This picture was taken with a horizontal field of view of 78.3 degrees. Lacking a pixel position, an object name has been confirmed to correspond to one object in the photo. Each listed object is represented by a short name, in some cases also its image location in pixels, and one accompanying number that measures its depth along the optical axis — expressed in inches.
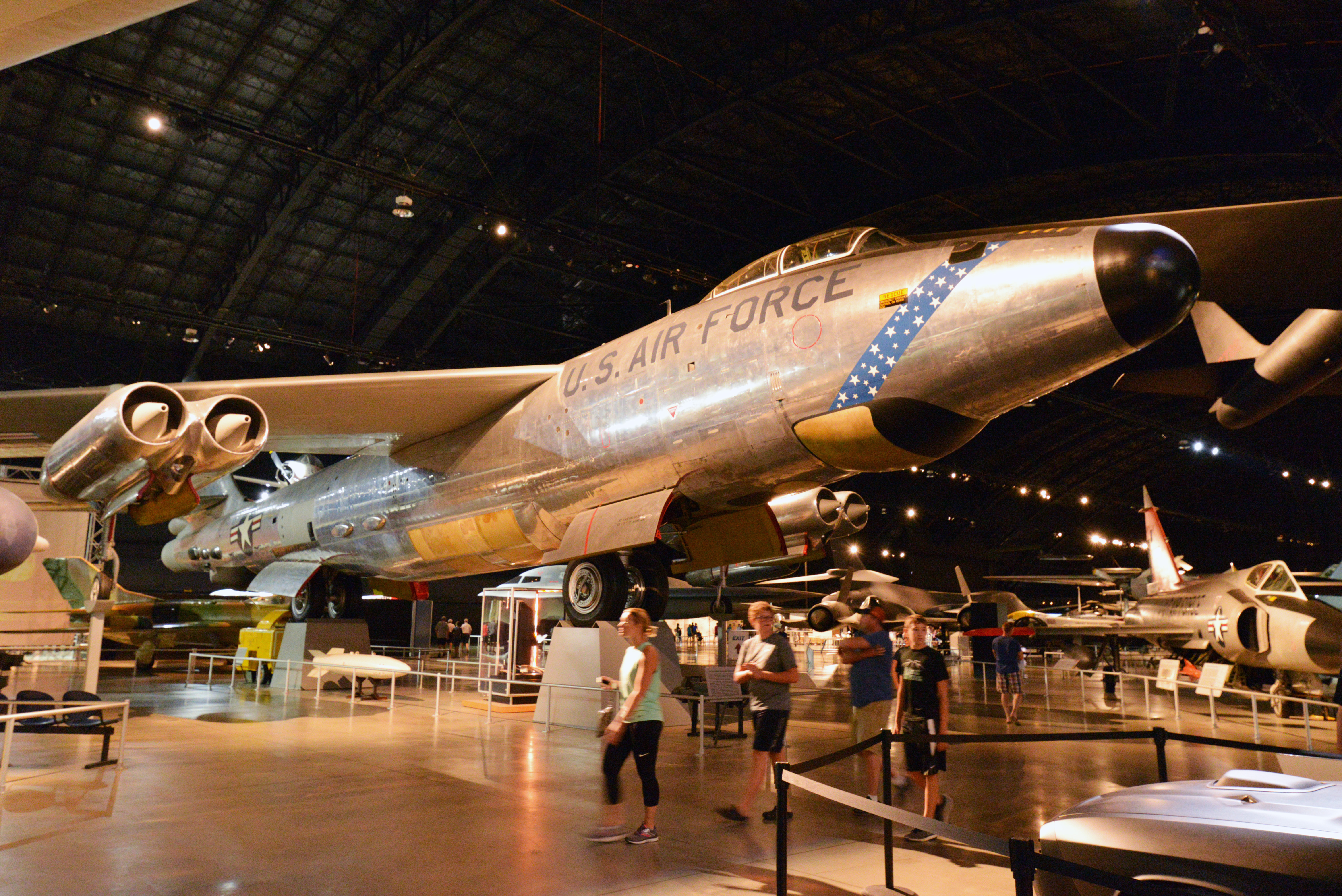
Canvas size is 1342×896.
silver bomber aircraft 220.1
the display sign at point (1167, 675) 552.1
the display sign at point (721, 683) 402.9
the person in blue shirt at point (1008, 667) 530.0
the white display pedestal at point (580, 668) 422.6
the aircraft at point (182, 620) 783.7
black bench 285.7
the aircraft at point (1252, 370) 255.1
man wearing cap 266.1
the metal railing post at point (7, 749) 242.8
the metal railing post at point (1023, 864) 96.8
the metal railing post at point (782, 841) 142.2
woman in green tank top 214.7
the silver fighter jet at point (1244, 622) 578.9
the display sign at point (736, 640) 840.9
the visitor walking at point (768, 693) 242.7
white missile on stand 520.1
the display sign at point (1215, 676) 545.3
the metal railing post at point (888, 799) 174.4
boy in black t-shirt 246.1
